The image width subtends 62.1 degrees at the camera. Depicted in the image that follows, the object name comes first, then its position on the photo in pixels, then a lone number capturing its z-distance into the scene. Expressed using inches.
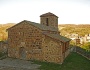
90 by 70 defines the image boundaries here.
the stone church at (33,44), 452.3
